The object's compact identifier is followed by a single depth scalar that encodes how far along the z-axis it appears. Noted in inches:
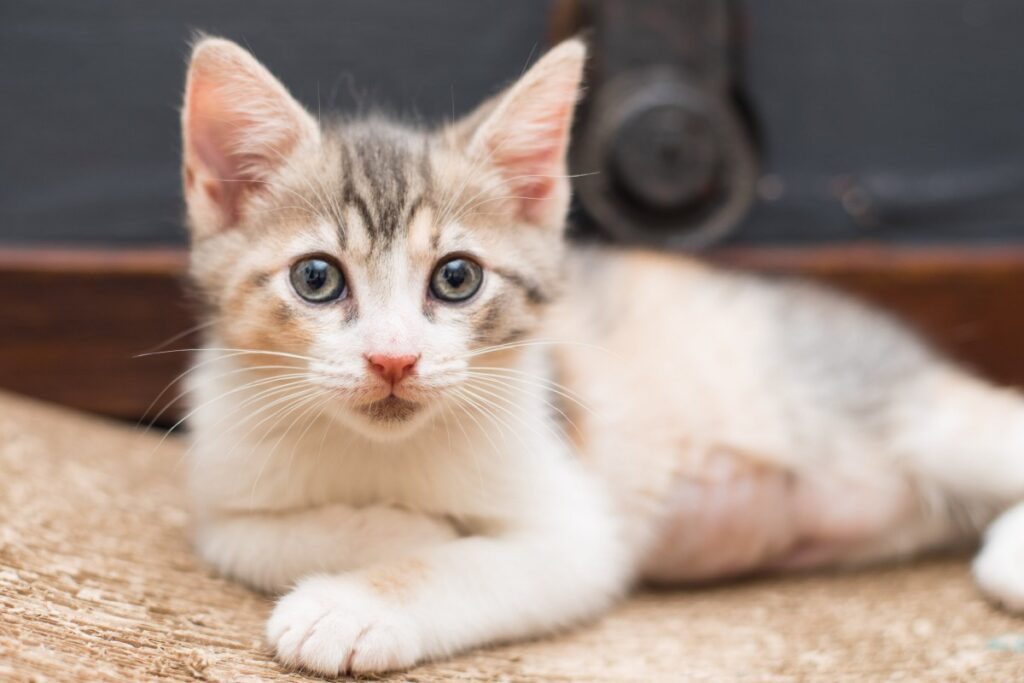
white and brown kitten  19.4
